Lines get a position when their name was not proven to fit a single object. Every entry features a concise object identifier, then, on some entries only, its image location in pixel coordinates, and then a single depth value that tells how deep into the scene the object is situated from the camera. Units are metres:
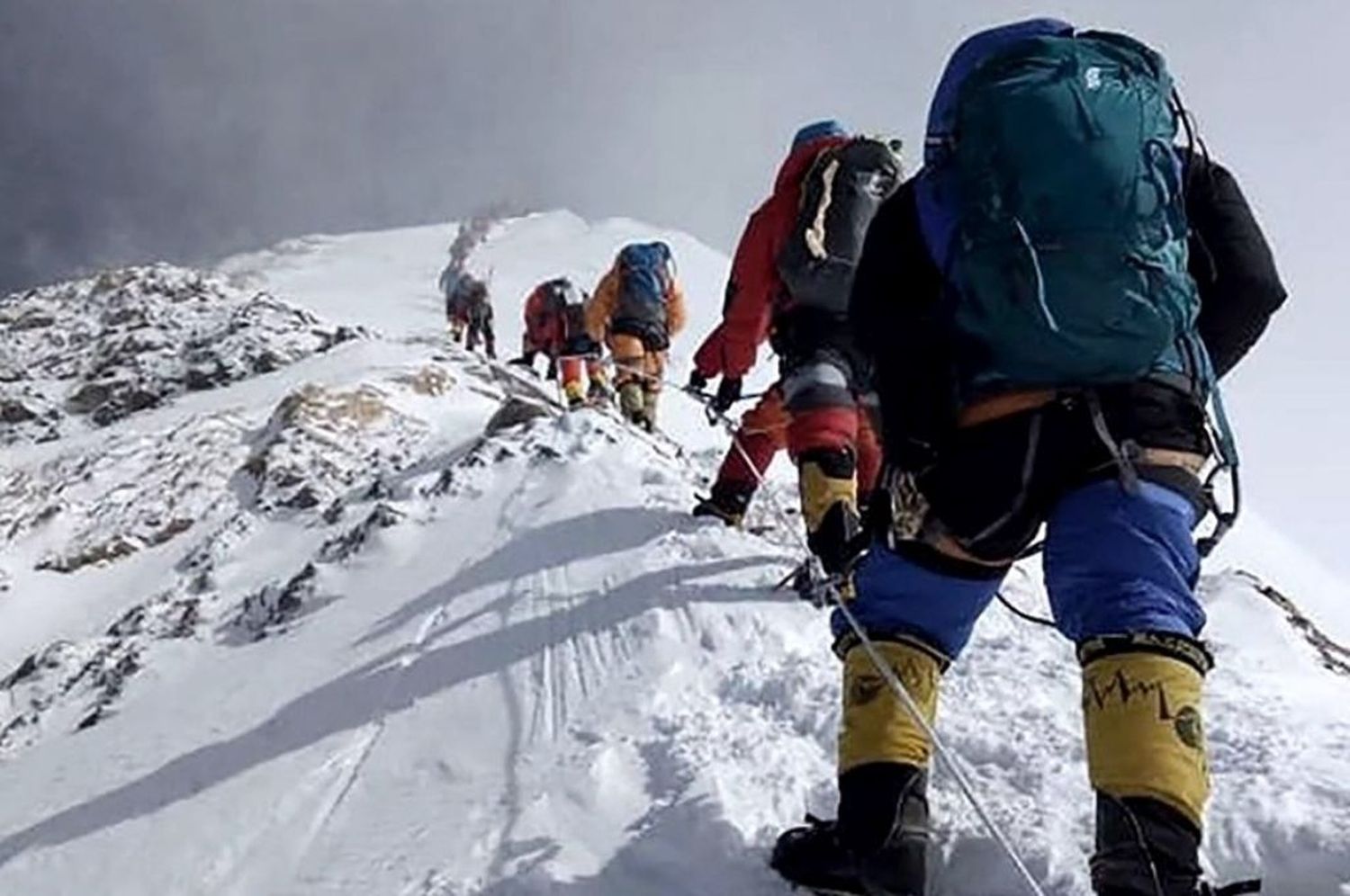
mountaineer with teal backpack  2.74
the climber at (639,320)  12.55
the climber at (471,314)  26.41
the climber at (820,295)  5.75
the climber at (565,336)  15.37
